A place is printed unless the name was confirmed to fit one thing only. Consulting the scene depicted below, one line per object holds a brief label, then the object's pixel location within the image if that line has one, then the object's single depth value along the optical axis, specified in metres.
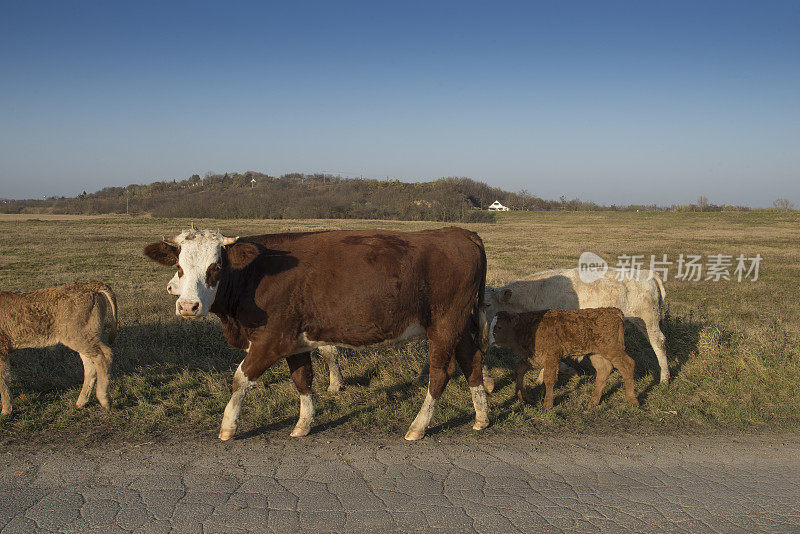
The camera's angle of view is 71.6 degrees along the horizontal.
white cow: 8.33
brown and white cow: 5.17
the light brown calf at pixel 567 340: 6.75
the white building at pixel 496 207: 104.62
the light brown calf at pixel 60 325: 5.99
